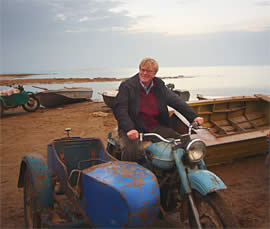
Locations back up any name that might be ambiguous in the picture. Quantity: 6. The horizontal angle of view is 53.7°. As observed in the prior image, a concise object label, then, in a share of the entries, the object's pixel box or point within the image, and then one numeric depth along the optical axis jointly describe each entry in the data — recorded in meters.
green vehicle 9.38
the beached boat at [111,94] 10.01
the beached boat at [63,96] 11.47
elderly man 2.74
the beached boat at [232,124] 4.41
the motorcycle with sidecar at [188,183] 2.12
